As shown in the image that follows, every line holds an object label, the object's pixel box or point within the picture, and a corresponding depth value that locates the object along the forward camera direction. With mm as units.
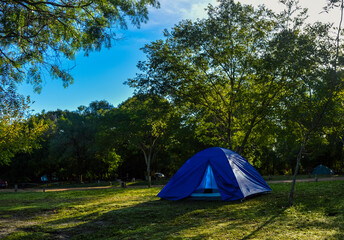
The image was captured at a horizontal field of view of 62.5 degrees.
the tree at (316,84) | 9344
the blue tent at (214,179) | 11234
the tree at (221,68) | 15906
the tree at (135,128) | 26147
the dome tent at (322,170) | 38138
